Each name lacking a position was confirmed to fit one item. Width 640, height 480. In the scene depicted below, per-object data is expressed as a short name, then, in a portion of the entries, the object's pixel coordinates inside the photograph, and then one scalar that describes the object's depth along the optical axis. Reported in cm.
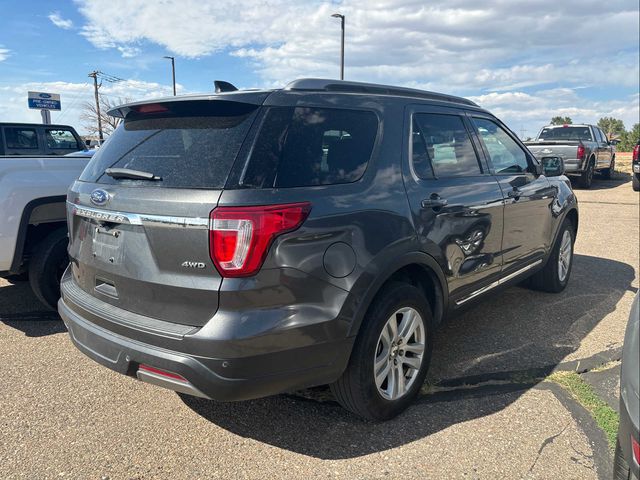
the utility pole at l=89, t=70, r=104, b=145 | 4858
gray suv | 229
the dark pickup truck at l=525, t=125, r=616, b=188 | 1466
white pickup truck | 418
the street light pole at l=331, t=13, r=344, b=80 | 1803
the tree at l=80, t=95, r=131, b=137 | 5117
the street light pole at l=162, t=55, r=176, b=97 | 3383
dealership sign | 3206
